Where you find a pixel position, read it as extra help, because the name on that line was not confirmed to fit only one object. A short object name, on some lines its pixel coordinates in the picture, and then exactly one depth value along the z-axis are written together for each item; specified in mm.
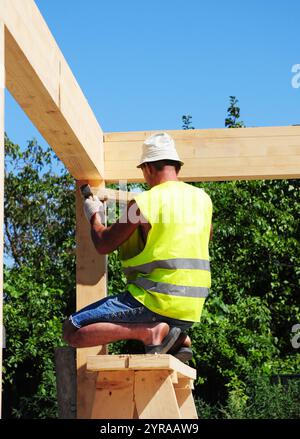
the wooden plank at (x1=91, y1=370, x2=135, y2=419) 4878
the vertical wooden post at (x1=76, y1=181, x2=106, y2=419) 7423
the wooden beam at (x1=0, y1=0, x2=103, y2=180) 4602
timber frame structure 6796
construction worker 5122
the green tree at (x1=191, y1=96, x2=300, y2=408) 11555
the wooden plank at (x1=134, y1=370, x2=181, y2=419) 4822
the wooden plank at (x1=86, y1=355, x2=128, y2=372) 4802
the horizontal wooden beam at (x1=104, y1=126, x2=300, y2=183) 7336
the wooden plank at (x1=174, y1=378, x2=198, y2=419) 5711
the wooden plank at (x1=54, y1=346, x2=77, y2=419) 7817
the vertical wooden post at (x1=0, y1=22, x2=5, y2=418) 3975
